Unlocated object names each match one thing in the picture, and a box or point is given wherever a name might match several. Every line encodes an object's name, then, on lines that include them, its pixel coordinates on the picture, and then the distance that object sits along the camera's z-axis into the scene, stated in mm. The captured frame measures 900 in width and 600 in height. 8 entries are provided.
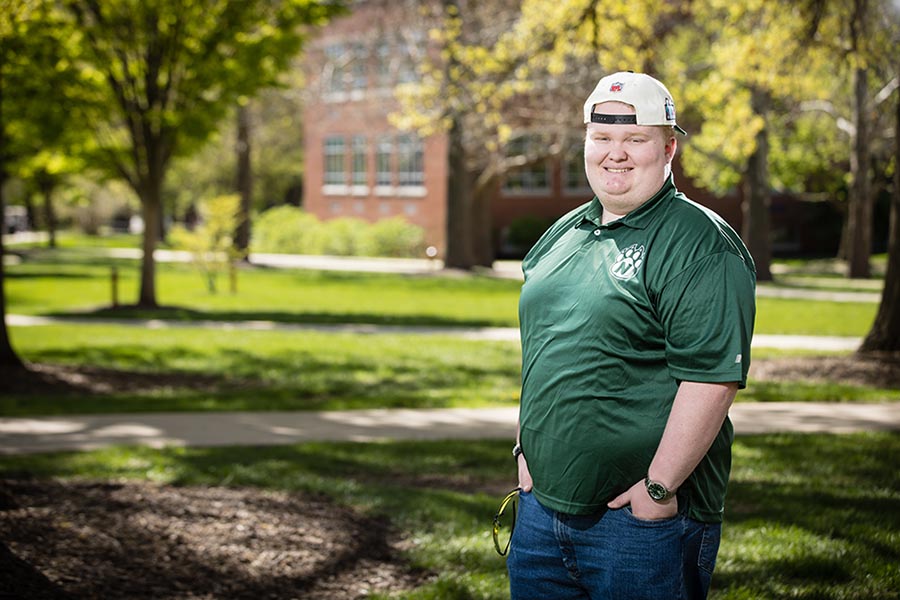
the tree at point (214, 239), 25094
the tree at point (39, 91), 13781
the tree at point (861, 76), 12000
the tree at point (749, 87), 12984
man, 2385
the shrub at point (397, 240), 40719
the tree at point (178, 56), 17219
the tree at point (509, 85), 12453
